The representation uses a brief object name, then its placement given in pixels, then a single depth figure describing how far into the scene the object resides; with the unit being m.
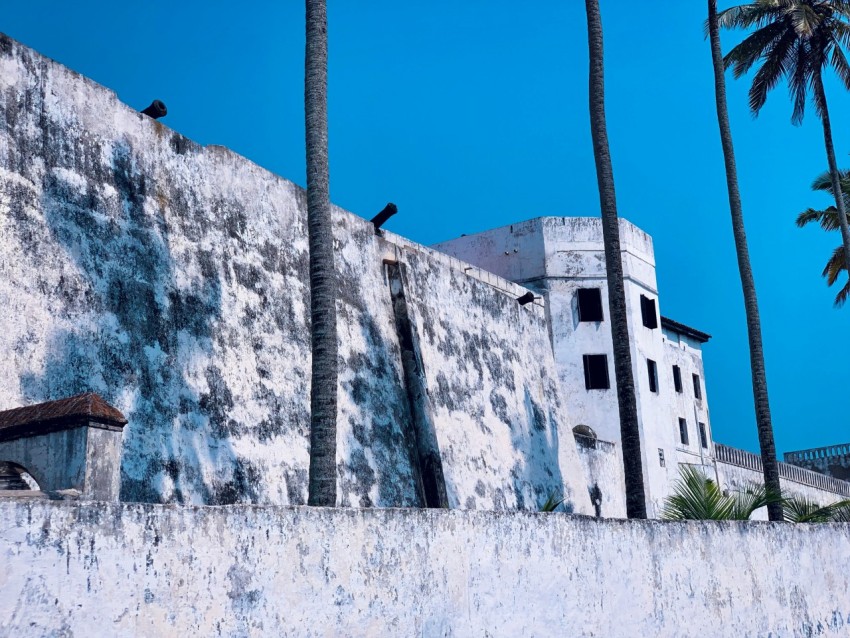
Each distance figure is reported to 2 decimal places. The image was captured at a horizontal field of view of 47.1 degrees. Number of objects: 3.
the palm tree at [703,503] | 13.19
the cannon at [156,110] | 13.48
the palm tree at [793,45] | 22.56
